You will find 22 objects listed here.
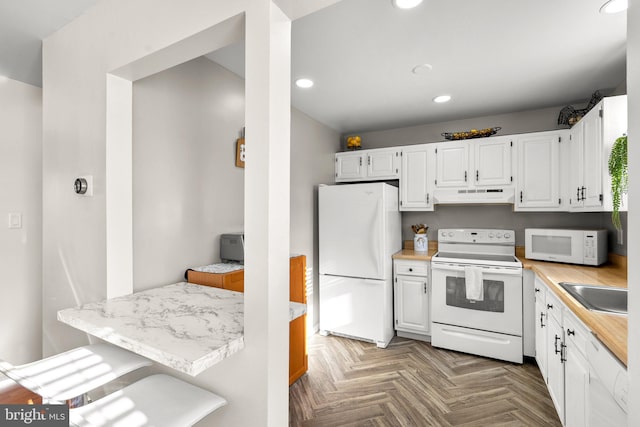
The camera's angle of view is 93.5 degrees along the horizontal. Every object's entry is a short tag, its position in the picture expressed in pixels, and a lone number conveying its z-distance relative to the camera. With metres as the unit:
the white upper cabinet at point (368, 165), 3.54
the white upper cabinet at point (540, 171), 2.81
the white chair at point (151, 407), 1.02
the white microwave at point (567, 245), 2.46
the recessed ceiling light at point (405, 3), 1.51
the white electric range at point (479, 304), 2.72
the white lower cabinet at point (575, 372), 1.43
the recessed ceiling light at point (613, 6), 1.50
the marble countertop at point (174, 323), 0.96
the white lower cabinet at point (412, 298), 3.16
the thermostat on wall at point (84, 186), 1.58
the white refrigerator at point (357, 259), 3.11
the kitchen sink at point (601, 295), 1.76
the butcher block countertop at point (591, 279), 1.16
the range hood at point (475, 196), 3.02
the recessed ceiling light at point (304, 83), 2.47
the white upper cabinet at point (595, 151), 1.99
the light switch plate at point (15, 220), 2.03
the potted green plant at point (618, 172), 1.77
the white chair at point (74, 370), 1.11
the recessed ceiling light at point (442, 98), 2.80
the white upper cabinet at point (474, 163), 3.04
